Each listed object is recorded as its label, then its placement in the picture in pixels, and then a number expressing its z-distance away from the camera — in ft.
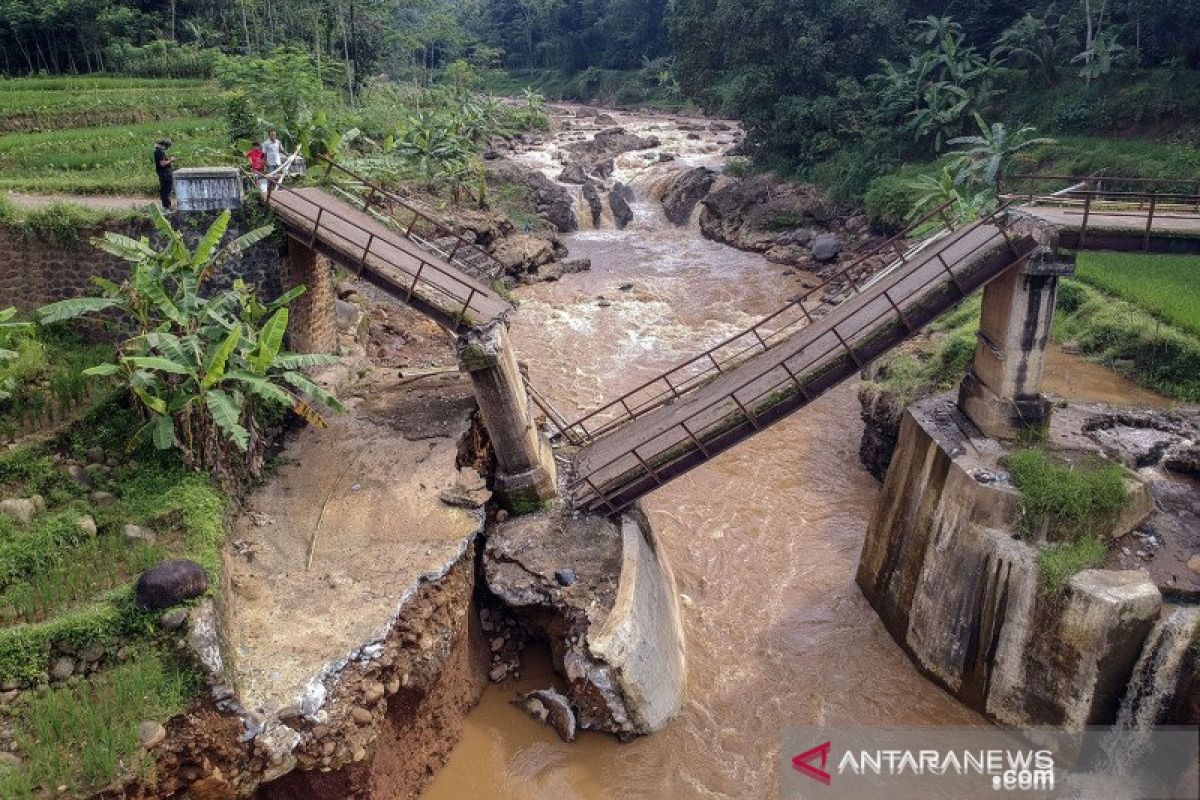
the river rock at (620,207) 131.85
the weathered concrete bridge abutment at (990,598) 36.11
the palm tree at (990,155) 91.97
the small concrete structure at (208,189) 47.65
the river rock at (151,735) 29.43
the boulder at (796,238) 114.52
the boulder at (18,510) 37.40
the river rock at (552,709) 38.88
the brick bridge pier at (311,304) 55.21
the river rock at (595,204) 131.56
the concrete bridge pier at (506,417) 43.70
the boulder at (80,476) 39.91
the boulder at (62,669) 31.30
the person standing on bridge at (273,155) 55.26
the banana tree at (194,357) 39.37
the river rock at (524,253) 102.94
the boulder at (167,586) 32.24
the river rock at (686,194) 133.18
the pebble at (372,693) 33.22
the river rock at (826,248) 108.99
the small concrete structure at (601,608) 38.01
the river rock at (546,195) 127.03
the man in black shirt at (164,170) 49.57
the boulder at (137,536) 37.06
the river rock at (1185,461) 44.47
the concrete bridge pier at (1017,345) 42.86
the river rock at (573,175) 138.41
